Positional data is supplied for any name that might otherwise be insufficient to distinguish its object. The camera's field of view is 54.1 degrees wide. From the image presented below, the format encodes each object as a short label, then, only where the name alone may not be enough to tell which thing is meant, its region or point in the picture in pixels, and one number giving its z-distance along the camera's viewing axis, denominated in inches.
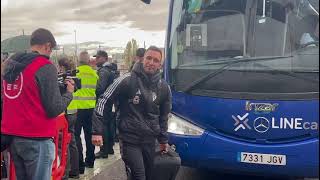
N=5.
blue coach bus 126.7
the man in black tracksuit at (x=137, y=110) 113.2
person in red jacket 92.3
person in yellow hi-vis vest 169.4
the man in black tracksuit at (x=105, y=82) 176.0
